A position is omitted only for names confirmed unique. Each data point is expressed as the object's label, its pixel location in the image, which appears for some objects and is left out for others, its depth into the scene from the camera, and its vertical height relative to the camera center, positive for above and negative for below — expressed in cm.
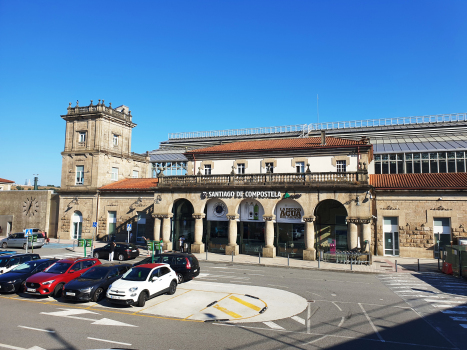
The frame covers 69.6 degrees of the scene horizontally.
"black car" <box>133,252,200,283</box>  1917 -293
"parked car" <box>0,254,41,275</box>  1936 -301
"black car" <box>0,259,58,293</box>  1599 -321
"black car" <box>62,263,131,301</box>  1452 -320
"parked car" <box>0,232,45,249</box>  3555 -331
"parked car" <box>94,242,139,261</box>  2833 -339
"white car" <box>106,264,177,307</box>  1380 -315
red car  1533 -314
